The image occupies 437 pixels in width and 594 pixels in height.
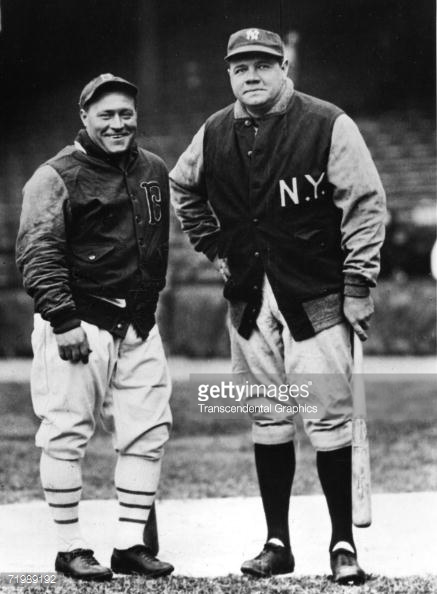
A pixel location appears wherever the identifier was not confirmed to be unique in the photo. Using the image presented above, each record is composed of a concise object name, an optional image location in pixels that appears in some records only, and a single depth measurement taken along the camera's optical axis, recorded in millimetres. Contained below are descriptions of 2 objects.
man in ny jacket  4125
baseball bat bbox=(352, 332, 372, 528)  4039
